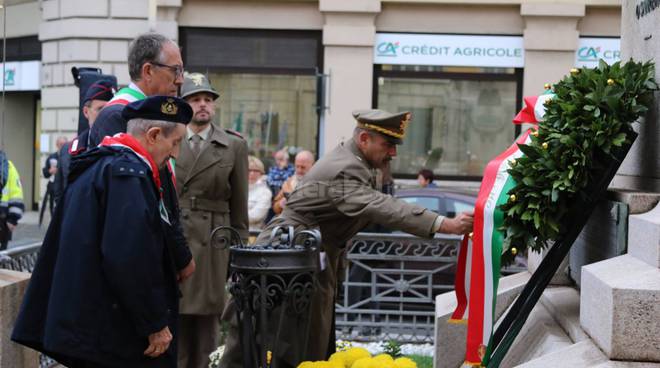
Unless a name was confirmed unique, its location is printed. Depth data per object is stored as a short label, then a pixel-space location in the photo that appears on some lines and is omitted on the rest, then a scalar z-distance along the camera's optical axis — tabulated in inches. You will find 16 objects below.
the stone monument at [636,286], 151.6
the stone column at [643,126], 197.6
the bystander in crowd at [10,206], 464.8
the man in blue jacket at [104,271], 167.0
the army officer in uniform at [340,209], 224.7
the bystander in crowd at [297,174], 468.8
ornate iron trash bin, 196.4
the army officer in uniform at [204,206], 272.1
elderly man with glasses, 202.2
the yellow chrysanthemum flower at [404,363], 195.5
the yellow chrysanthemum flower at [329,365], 199.2
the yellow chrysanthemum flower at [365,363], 192.5
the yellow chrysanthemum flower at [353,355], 202.7
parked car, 468.1
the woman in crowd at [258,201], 465.1
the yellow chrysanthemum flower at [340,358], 201.6
